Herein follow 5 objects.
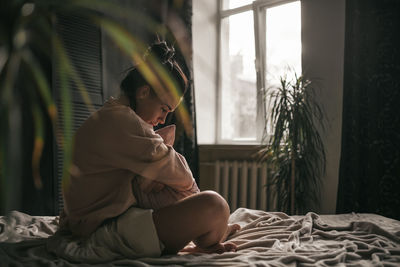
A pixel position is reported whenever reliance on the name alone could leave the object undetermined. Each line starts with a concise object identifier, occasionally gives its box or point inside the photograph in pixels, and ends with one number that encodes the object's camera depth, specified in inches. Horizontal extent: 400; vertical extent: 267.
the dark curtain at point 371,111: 99.8
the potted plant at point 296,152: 107.1
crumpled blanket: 44.3
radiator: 127.5
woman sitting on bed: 48.1
